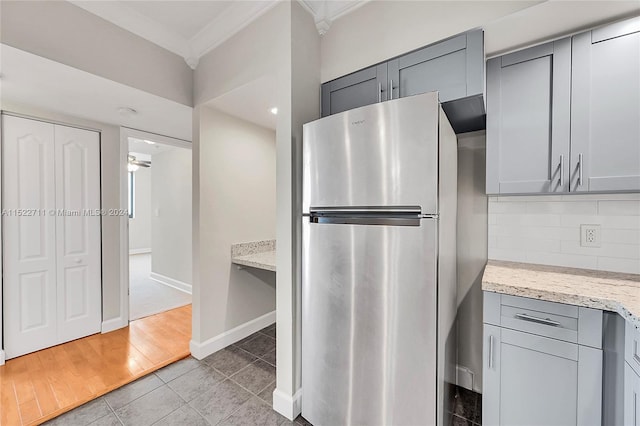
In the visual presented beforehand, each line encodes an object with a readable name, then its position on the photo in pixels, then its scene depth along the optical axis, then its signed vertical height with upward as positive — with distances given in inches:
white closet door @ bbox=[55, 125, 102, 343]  100.3 -8.6
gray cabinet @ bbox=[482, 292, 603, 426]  44.9 -27.5
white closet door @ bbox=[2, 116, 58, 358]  89.7 -9.1
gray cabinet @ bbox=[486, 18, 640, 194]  51.5 +20.2
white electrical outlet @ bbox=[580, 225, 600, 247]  60.7 -5.6
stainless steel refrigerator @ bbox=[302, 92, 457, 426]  46.4 -10.5
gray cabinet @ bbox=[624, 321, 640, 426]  38.4 -24.5
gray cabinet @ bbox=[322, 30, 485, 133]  54.4 +30.0
